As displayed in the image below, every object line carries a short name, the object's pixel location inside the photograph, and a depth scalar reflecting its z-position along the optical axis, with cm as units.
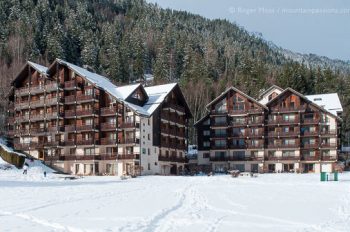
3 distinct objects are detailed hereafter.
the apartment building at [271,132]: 7550
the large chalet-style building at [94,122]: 6612
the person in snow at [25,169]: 5489
